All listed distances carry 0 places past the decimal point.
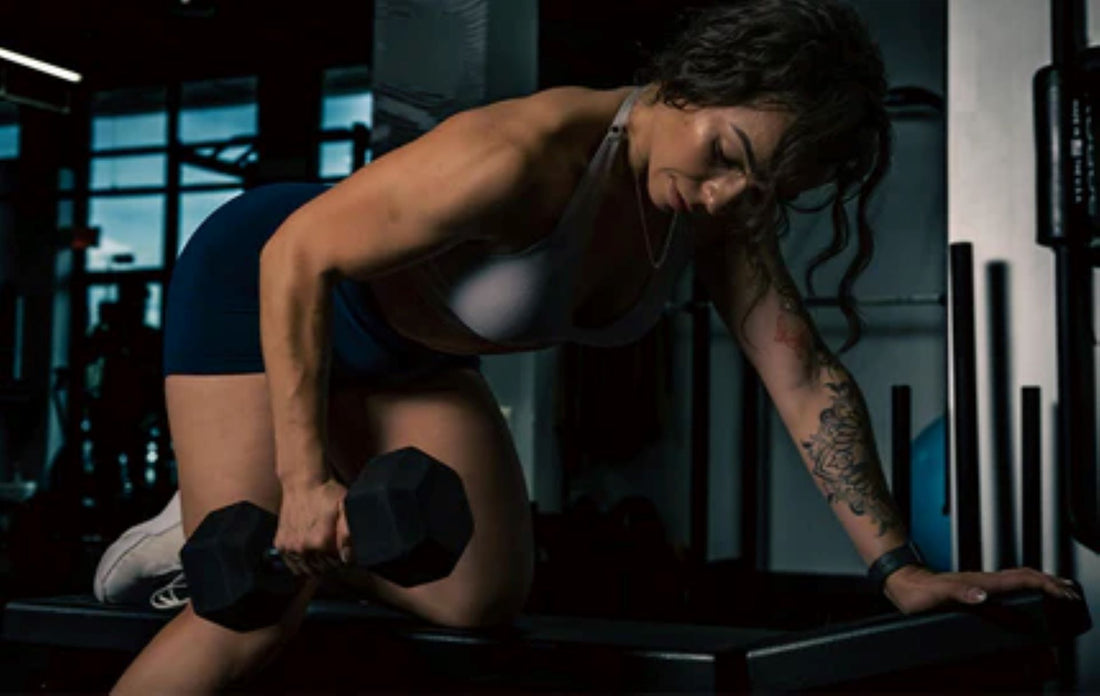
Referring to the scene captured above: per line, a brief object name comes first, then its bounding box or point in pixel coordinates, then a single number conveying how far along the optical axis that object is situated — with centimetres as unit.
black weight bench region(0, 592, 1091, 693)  128
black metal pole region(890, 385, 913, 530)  213
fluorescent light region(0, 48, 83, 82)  639
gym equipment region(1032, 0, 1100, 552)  166
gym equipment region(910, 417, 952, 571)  328
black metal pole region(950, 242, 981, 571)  175
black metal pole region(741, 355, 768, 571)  411
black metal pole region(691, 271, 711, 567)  392
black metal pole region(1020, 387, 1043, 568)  173
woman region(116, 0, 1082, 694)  124
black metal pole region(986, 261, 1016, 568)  190
